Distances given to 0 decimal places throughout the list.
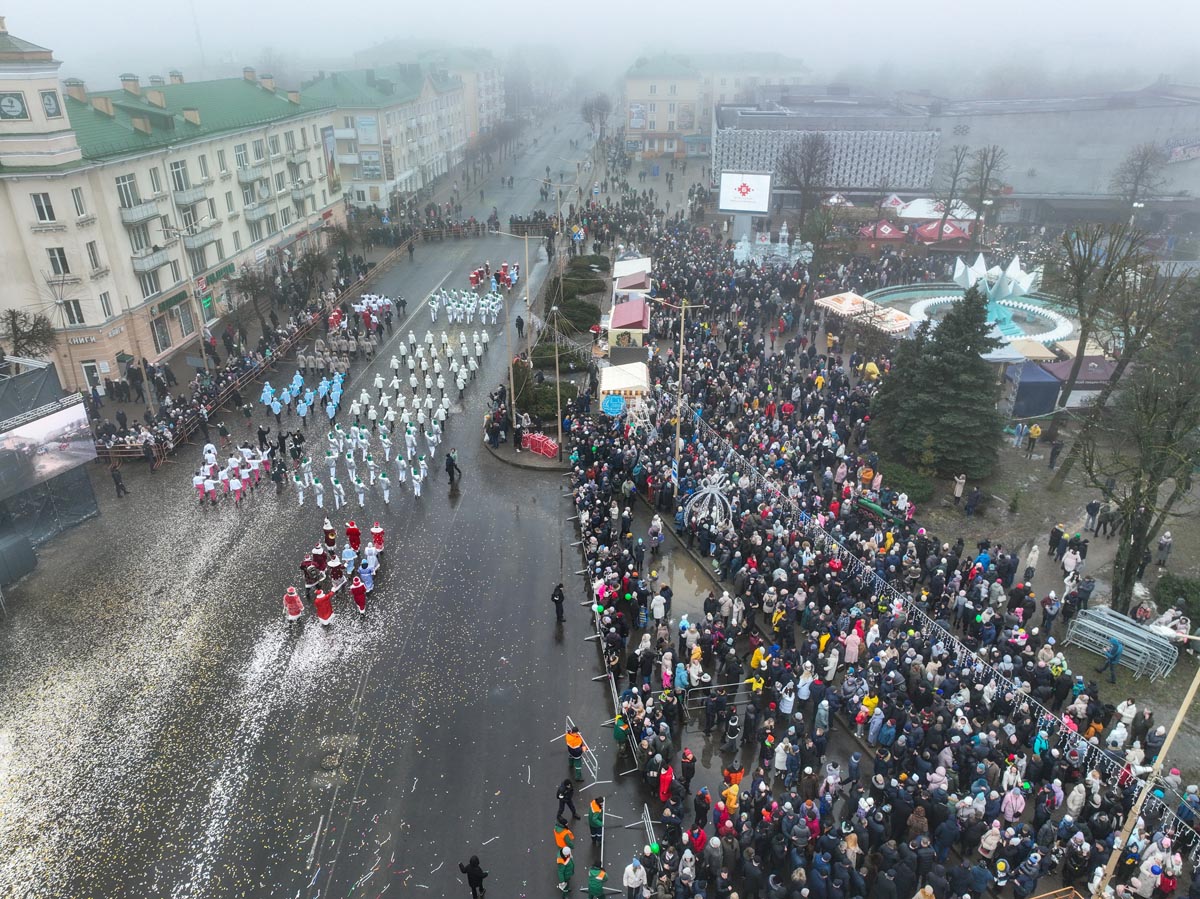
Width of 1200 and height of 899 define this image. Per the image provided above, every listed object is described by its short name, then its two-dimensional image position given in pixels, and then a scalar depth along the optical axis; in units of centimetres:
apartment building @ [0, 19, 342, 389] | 2786
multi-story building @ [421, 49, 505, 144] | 8738
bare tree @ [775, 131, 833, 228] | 5378
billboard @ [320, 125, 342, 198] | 5212
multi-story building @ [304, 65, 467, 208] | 5894
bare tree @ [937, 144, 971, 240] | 4857
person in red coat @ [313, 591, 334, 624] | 1766
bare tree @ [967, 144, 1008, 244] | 4684
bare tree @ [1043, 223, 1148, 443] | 2339
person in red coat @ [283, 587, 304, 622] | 1777
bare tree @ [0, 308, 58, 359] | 2623
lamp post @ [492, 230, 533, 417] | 2558
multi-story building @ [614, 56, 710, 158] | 8431
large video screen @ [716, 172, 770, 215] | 4972
